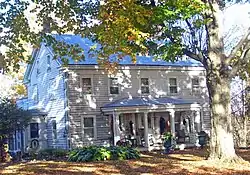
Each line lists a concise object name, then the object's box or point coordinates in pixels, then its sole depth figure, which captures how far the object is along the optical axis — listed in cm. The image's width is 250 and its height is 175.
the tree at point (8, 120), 2441
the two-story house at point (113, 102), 2650
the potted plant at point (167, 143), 2188
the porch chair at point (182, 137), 2856
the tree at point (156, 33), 1355
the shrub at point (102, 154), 1812
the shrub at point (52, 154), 2228
